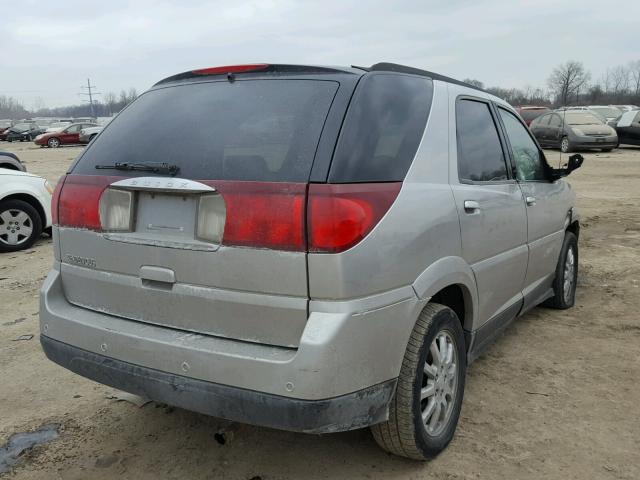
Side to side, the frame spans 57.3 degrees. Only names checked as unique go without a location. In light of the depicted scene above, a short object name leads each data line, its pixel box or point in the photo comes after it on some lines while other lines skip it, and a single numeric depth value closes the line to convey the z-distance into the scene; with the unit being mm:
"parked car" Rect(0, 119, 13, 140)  48938
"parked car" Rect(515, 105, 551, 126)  25992
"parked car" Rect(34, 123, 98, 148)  37562
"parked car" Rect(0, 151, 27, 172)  9195
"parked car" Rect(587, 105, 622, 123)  27812
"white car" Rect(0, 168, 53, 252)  7488
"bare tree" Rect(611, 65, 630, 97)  78938
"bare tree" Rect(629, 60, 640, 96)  78100
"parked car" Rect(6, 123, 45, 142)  48562
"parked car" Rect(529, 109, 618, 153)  19625
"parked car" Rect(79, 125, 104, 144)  36938
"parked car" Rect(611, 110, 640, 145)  20625
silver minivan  2186
